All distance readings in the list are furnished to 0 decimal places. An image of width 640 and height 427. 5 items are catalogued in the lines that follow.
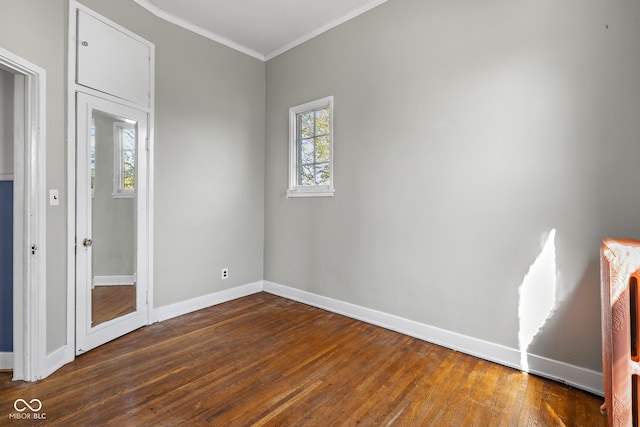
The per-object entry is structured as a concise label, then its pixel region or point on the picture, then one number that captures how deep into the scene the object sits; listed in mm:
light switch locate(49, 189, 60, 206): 2256
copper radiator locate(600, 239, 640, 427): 1329
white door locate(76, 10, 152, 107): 2502
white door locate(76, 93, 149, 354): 2516
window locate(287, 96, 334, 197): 3551
